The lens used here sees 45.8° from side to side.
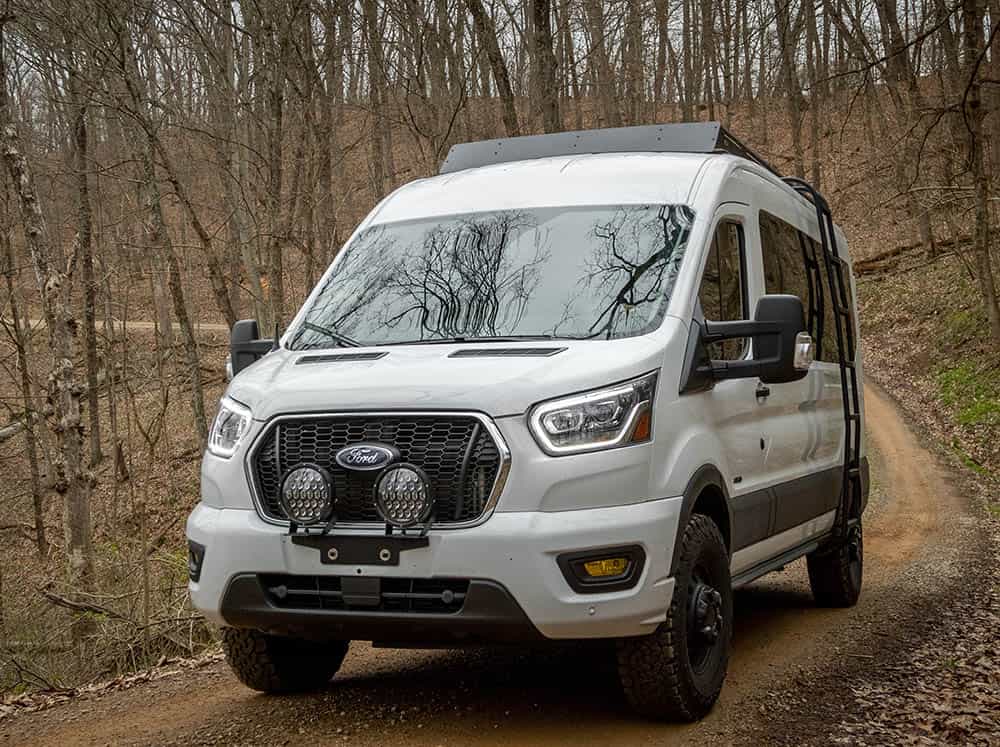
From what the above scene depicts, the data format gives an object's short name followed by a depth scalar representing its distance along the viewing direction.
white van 4.63
